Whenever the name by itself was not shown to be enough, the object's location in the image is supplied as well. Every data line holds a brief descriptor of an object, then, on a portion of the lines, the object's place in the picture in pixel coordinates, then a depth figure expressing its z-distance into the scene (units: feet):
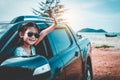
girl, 5.52
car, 4.34
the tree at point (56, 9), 96.62
